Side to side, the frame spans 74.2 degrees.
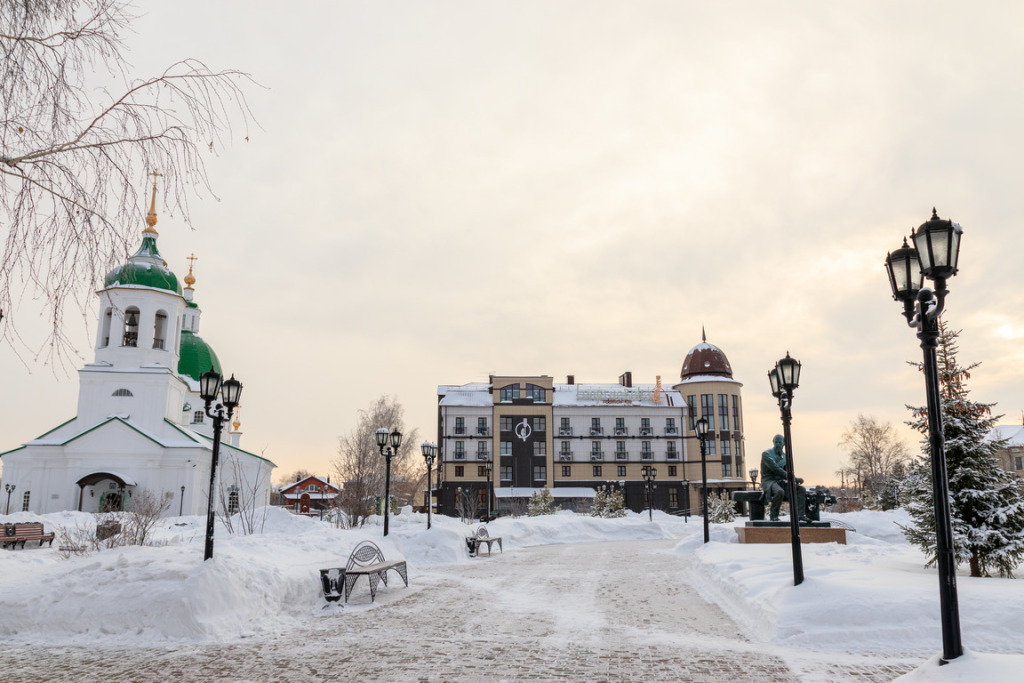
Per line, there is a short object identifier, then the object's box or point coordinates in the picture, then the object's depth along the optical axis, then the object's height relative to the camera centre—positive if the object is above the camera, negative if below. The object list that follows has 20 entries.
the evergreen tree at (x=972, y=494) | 11.66 -0.48
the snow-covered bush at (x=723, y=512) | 41.03 -2.86
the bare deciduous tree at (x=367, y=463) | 31.59 -0.12
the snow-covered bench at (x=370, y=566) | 12.73 -2.07
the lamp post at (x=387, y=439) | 21.81 +0.71
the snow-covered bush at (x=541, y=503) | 46.12 -2.78
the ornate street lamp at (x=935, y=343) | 5.96 +1.18
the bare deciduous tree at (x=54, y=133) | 5.56 +2.75
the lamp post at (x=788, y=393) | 11.39 +1.27
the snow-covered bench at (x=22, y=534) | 21.53 -2.46
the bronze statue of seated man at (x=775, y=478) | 20.98 -0.40
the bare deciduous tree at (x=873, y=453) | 62.81 +1.26
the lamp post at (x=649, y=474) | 41.28 -0.61
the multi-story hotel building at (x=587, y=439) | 66.06 +2.44
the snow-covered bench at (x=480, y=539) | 23.53 -2.72
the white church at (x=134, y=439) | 38.69 +1.22
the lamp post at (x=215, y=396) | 12.31 +1.20
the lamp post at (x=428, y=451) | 28.27 +0.45
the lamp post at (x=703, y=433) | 23.88 +1.10
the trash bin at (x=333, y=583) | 12.12 -2.17
